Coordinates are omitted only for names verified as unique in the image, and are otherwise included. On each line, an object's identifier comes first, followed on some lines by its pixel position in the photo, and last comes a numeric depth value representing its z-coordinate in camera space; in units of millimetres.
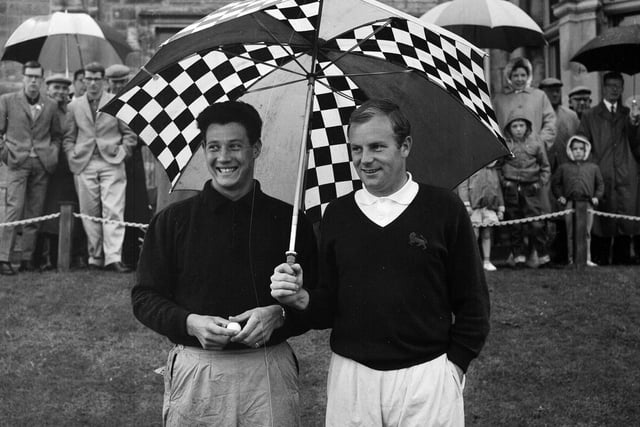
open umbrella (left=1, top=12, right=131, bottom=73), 10680
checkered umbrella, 3330
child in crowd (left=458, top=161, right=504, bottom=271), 8656
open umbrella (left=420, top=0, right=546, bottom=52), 9320
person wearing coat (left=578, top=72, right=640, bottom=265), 9438
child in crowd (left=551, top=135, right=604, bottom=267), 9031
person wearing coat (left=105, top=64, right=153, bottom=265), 9195
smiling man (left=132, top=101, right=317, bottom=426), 3068
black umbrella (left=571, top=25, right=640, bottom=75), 9391
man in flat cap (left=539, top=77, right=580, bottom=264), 9352
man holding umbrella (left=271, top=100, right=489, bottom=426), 2936
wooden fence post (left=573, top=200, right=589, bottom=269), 8773
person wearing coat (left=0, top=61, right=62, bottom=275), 8906
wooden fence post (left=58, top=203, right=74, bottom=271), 8633
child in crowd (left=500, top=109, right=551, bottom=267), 8719
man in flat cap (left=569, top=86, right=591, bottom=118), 10883
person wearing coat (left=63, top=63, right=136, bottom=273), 8961
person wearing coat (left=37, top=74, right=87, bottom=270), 9188
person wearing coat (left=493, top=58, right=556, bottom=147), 9180
